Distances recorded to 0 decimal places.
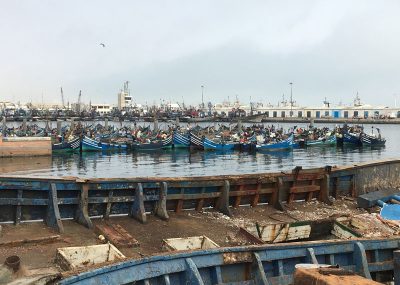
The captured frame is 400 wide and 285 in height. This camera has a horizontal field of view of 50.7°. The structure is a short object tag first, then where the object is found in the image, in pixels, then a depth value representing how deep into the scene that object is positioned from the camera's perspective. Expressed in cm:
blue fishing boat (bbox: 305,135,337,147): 5556
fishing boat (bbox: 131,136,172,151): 4638
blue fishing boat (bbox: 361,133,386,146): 5503
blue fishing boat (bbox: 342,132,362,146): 5569
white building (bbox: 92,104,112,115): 16182
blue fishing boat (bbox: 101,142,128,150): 4559
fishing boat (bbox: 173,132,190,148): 4794
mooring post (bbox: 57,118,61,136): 4785
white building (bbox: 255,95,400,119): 13400
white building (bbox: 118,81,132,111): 15712
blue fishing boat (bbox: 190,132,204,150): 4759
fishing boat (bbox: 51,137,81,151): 4150
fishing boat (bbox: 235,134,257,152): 4856
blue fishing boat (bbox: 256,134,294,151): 4881
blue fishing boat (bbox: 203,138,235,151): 4759
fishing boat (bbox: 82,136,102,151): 4384
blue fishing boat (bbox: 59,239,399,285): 586
